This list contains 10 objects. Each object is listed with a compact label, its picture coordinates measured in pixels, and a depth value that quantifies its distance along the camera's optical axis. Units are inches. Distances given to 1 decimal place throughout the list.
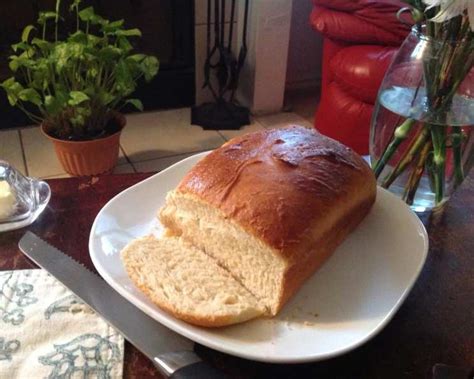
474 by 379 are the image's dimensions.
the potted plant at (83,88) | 62.1
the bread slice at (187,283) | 25.9
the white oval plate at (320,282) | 25.2
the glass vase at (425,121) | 32.2
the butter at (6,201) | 33.6
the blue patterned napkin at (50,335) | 24.5
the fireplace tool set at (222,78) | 99.9
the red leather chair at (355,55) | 78.8
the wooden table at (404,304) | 25.5
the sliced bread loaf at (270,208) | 27.7
